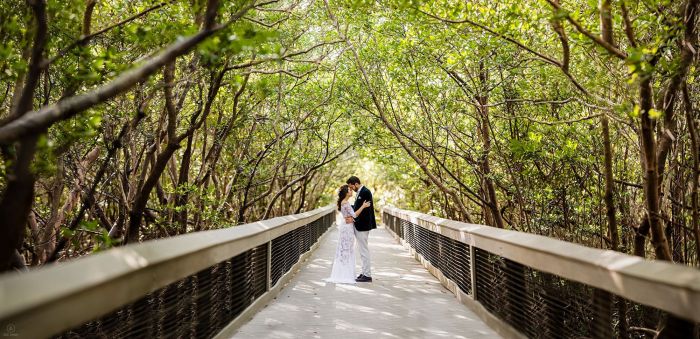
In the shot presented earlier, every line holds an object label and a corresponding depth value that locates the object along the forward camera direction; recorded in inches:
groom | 403.2
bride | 389.4
